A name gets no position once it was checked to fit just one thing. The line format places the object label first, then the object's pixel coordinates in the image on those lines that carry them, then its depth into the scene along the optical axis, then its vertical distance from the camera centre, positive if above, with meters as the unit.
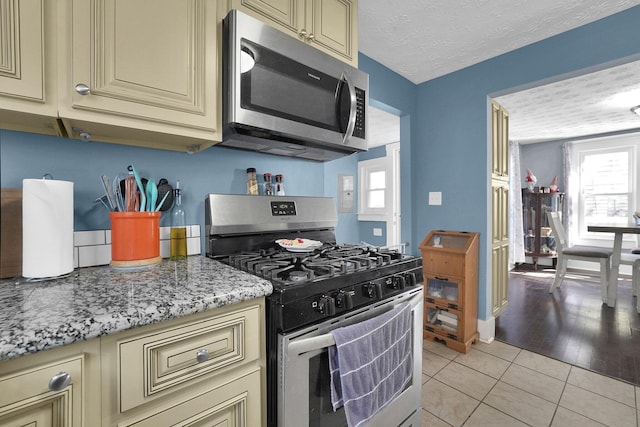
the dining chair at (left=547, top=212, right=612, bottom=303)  3.44 -0.56
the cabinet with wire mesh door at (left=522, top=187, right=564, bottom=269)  5.23 -0.30
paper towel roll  0.87 -0.05
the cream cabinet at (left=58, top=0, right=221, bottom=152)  0.85 +0.47
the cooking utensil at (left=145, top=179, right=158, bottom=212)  1.11 +0.06
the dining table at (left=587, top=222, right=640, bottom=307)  3.20 -0.60
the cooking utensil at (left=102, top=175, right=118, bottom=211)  1.04 +0.07
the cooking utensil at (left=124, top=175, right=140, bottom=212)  1.06 +0.06
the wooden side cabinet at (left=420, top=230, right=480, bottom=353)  2.29 -0.67
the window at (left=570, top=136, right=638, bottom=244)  4.71 +0.49
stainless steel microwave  1.12 +0.52
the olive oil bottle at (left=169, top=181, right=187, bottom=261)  1.27 -0.09
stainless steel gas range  0.86 -0.26
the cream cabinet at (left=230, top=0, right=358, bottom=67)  1.23 +0.91
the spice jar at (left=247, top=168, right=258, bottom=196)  1.54 +0.16
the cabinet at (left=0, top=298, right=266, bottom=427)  0.55 -0.38
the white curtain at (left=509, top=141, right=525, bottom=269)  5.18 -0.10
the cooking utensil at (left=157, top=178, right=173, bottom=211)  1.26 +0.08
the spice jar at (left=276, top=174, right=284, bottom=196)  1.63 +0.15
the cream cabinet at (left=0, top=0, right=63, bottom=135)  0.76 +0.42
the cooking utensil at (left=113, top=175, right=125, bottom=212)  1.08 +0.06
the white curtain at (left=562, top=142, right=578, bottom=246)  5.21 +0.46
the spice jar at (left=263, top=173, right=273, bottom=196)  1.60 +0.15
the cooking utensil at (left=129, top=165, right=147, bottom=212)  1.04 +0.05
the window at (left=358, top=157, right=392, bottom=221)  4.89 +0.38
